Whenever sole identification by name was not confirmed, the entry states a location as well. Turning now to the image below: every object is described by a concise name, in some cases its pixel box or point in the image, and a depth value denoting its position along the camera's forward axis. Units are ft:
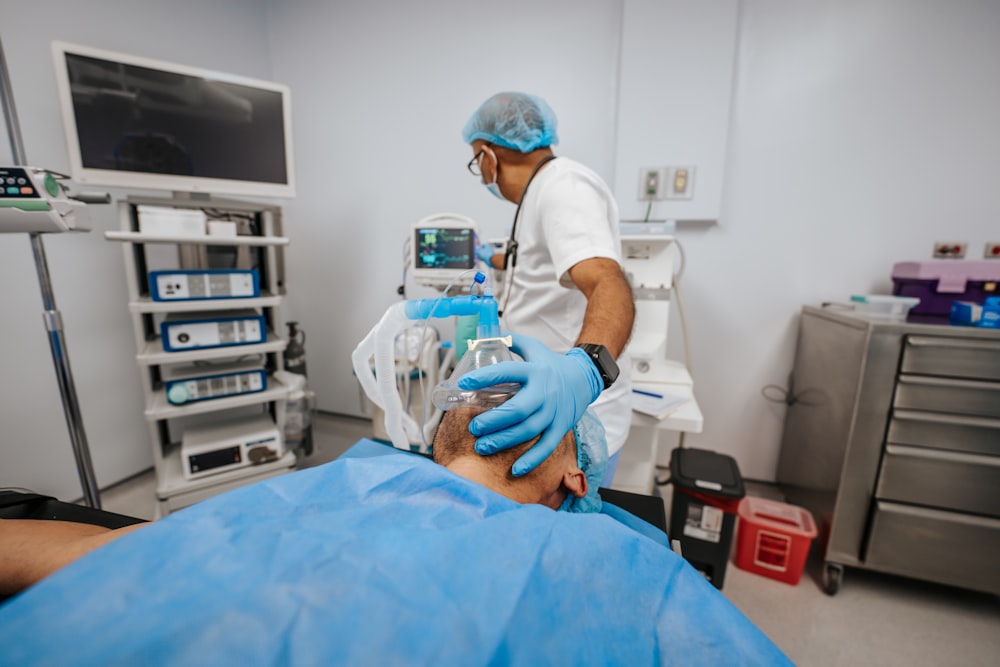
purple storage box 4.96
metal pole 4.15
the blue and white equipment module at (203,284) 5.06
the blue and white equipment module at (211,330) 5.24
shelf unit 5.12
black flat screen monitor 4.79
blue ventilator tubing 2.14
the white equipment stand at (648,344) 4.89
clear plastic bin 5.14
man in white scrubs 1.99
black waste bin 4.86
